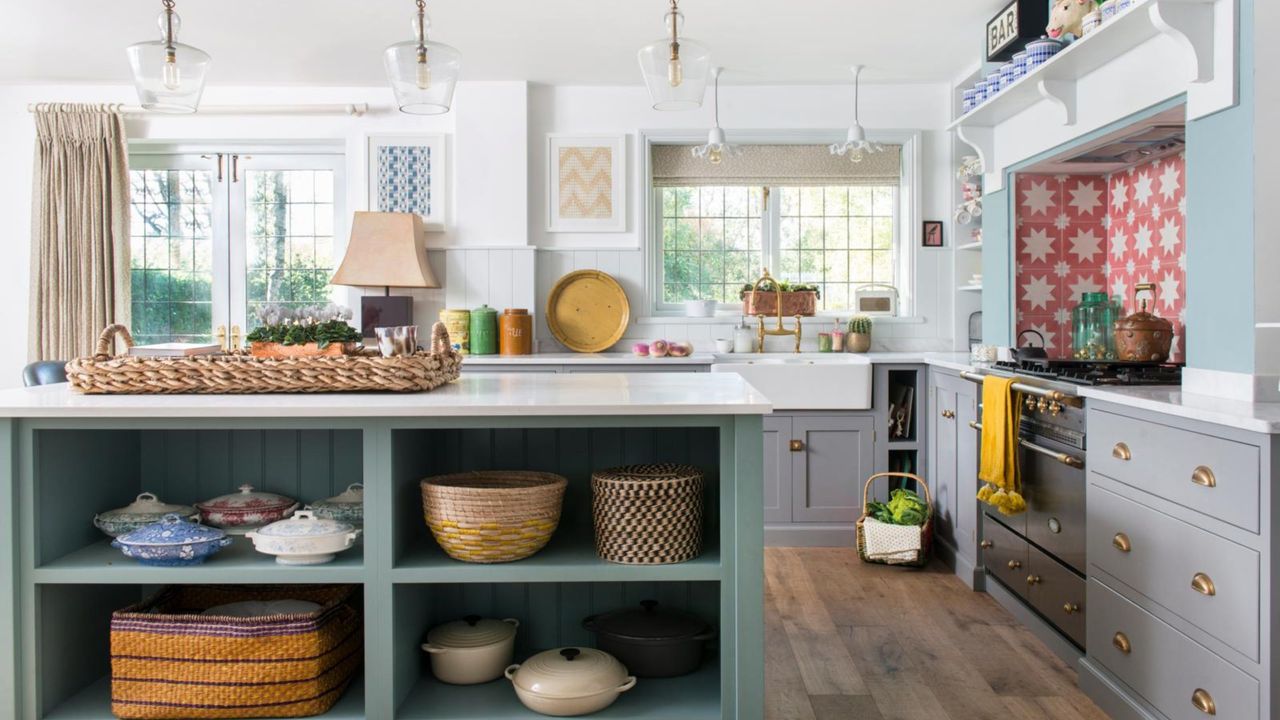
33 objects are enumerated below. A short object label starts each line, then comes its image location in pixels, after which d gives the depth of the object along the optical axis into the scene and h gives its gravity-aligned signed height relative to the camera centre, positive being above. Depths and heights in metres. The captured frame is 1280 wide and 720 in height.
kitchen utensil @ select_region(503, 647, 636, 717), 2.02 -0.76
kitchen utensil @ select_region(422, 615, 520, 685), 2.19 -0.74
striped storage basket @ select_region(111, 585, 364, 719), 2.03 -0.71
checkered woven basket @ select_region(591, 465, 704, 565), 2.04 -0.40
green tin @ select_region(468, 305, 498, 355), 4.92 +0.06
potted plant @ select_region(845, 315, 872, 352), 5.06 +0.04
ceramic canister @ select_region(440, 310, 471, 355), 4.94 +0.09
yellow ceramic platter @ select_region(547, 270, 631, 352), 5.15 +0.18
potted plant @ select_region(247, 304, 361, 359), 2.33 +0.03
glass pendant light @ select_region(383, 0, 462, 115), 2.03 +0.62
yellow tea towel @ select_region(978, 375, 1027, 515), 3.13 -0.36
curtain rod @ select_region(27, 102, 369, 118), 5.09 +1.31
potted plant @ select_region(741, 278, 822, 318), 5.05 +0.24
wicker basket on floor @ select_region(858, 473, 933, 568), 4.06 -0.87
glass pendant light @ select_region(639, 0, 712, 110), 2.09 +0.64
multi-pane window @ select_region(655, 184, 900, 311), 5.35 +0.62
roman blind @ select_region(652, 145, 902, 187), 5.23 +1.01
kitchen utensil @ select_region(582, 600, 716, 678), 2.20 -0.72
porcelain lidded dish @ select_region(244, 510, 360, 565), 2.02 -0.43
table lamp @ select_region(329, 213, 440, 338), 4.88 +0.48
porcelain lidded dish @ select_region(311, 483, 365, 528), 2.25 -0.40
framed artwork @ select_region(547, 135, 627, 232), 5.13 +0.90
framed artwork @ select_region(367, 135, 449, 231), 5.11 +0.94
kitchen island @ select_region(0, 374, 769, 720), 1.96 -0.41
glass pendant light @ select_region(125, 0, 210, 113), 2.09 +0.64
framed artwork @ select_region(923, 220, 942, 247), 5.13 +0.61
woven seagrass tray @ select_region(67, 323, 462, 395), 2.12 -0.07
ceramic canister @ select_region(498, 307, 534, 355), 4.91 +0.07
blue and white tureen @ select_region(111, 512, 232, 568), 1.99 -0.44
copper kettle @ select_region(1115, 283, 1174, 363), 3.04 +0.01
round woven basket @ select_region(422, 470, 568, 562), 2.01 -0.39
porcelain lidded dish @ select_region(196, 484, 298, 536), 2.22 -0.41
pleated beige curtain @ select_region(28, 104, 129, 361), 5.08 +0.66
